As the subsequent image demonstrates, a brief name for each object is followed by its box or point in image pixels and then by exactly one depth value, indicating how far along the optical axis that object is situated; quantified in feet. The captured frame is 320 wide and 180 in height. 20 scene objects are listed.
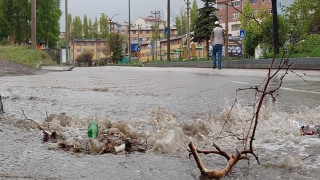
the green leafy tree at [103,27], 425.28
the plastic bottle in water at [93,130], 8.84
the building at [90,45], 411.46
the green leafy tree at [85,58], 330.85
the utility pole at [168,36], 155.49
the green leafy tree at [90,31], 444.64
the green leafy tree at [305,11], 95.40
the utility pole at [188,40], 147.78
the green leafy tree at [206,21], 148.46
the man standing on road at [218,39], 53.93
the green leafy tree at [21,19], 180.45
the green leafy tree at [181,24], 304.34
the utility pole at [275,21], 70.90
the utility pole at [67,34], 139.85
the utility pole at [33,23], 81.13
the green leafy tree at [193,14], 300.57
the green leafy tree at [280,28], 80.84
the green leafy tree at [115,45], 294.25
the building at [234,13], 274.57
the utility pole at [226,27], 113.60
